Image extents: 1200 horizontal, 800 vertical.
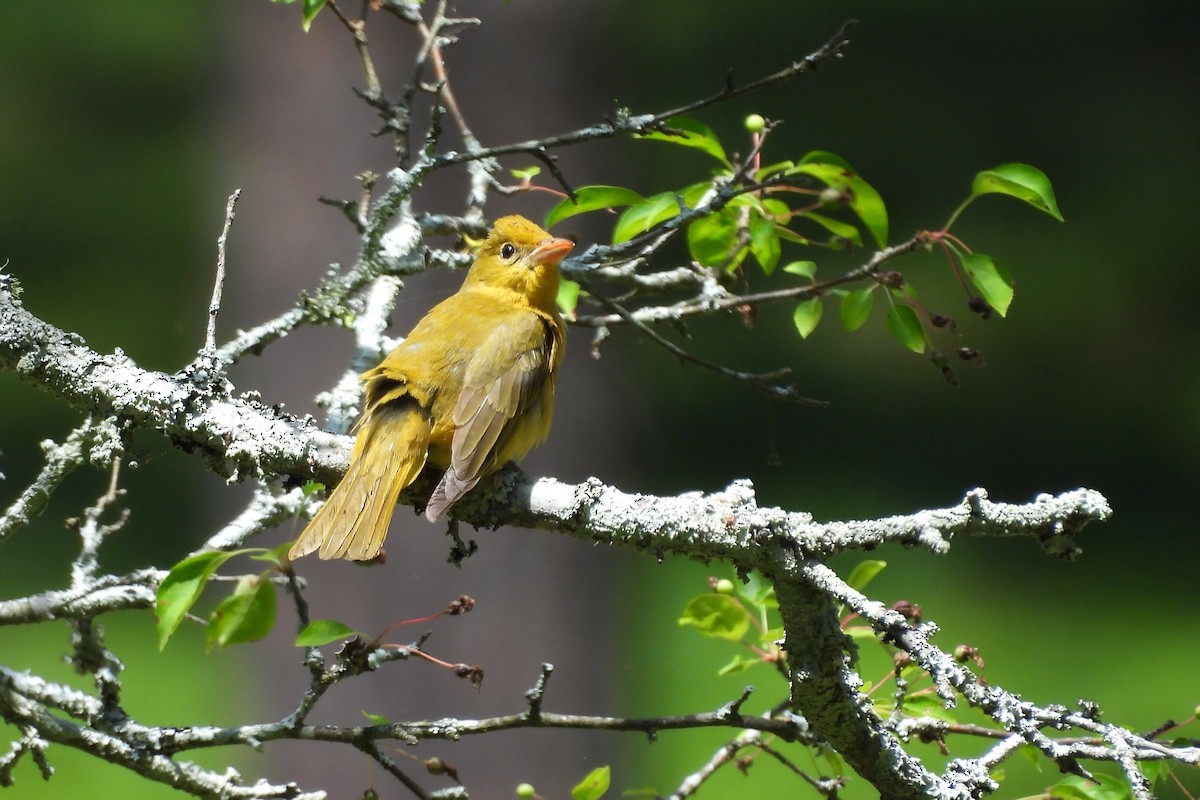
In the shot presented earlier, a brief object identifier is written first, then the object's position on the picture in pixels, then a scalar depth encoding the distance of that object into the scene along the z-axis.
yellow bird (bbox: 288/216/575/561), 4.73
